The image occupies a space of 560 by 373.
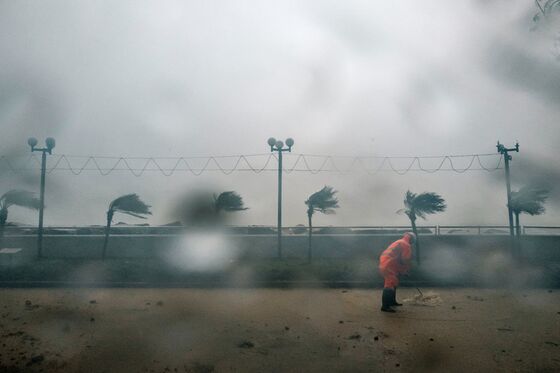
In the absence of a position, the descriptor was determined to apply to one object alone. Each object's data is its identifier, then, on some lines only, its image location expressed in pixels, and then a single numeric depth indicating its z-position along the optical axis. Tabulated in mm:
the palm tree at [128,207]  18938
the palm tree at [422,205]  18703
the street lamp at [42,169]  18438
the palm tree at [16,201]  18406
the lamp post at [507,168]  18844
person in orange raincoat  10078
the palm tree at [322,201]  19859
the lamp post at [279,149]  19347
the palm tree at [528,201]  18688
